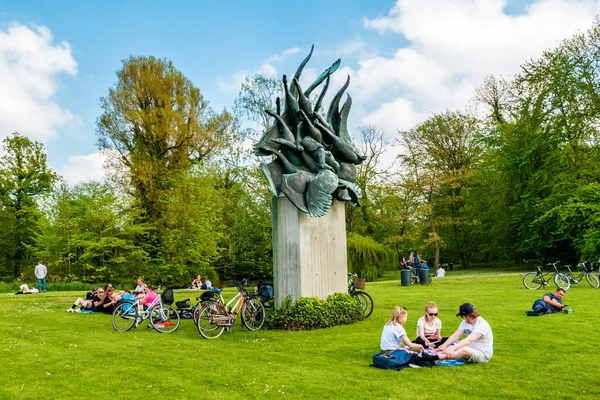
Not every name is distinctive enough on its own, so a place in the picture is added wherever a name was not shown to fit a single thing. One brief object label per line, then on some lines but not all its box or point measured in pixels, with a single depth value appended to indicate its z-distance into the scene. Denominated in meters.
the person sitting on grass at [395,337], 8.58
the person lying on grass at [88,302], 17.23
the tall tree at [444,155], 43.59
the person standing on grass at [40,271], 25.66
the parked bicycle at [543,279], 20.45
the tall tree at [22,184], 41.78
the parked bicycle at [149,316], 12.80
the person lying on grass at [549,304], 13.71
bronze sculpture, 12.98
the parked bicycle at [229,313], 11.92
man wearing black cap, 8.41
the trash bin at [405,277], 26.34
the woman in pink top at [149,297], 14.05
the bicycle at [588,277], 20.88
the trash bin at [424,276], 26.55
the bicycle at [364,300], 14.33
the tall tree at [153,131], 37.75
